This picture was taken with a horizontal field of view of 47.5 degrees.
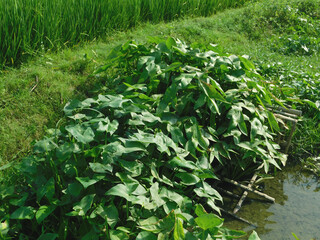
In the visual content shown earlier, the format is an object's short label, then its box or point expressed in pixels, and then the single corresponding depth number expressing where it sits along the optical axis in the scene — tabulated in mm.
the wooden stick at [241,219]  2916
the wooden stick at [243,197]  2974
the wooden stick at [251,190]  3094
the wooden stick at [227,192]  3121
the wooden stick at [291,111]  3773
